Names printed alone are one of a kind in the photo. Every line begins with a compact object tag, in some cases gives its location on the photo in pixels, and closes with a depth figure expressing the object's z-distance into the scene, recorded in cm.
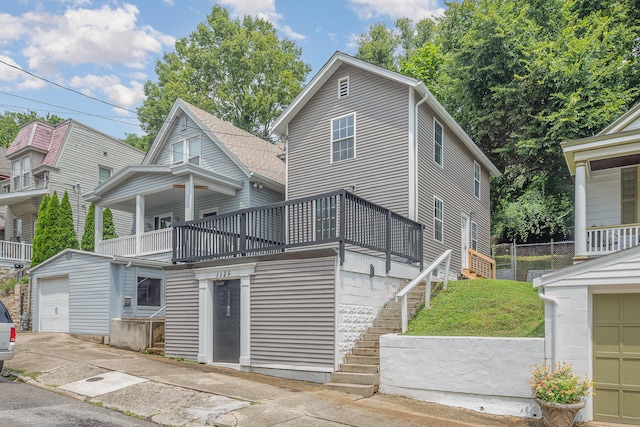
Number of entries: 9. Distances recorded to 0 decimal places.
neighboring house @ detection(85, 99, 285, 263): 1811
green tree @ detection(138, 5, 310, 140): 3969
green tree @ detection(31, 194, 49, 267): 2412
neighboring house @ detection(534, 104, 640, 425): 753
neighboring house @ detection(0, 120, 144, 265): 2764
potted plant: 710
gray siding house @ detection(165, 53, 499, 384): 1041
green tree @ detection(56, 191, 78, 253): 2460
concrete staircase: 939
